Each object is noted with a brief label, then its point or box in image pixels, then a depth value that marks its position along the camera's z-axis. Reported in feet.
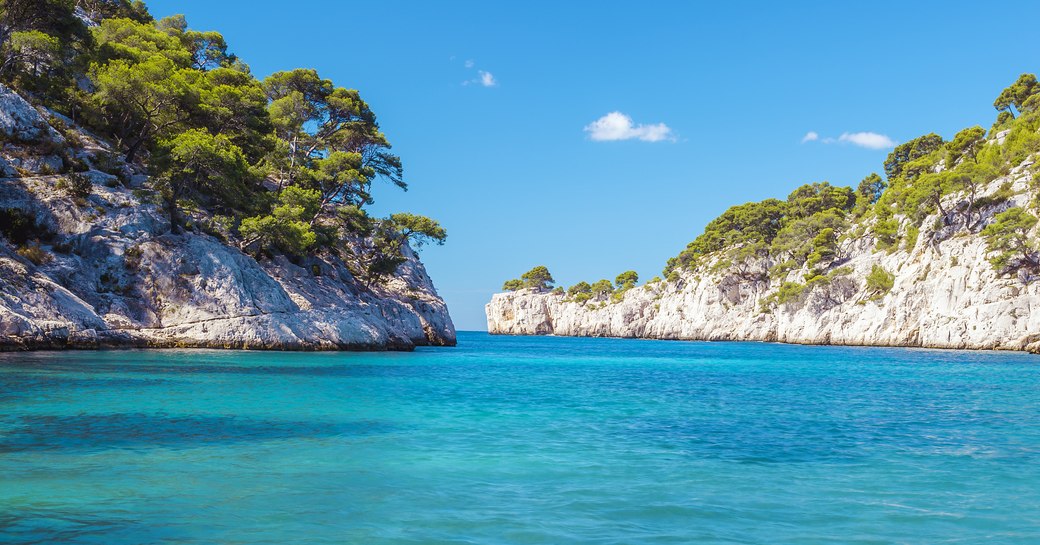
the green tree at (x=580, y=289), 580.71
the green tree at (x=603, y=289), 554.46
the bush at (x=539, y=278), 636.07
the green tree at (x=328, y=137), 187.11
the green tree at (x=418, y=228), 210.18
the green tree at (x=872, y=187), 393.50
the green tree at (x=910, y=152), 376.68
